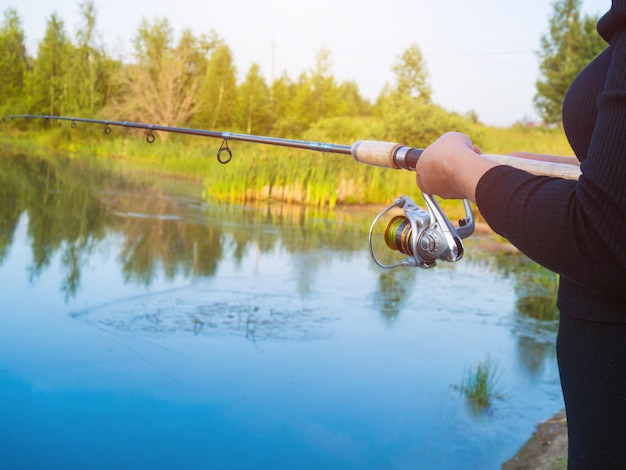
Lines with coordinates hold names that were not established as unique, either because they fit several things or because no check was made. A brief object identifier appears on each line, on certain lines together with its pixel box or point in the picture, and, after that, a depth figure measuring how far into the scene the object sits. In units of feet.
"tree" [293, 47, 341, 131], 81.61
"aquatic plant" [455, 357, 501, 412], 10.75
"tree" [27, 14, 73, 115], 87.81
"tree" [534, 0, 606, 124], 75.36
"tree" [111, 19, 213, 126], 80.12
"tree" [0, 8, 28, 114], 89.45
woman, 2.54
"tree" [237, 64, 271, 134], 84.07
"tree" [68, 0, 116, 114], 86.02
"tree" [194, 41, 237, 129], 83.61
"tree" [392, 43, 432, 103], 75.97
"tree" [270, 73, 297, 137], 80.71
